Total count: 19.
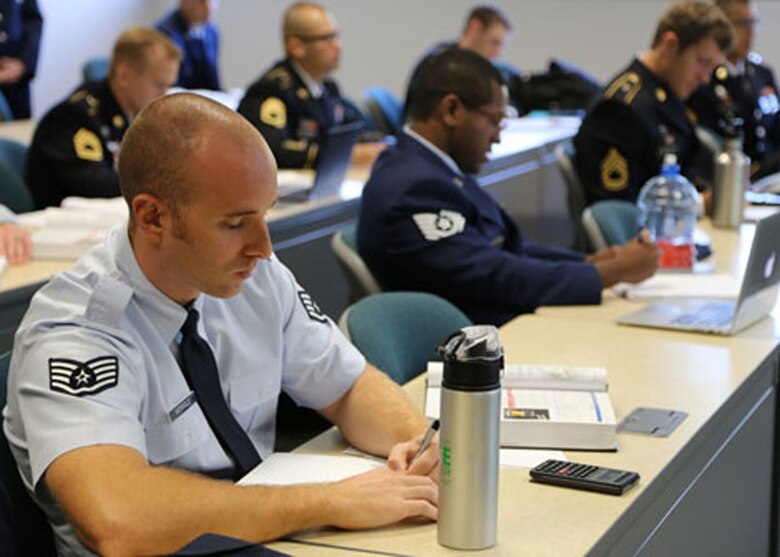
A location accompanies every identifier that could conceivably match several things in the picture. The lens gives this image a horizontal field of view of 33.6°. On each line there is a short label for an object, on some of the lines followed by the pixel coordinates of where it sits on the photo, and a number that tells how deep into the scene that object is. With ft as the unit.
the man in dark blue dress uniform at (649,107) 14.79
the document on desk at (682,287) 10.23
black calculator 5.85
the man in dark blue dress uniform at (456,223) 9.97
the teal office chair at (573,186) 15.33
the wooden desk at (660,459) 5.40
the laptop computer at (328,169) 13.67
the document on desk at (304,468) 5.88
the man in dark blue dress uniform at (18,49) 22.49
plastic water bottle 12.94
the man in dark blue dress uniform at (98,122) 14.67
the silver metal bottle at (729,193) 13.46
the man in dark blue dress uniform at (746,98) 19.40
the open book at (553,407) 6.43
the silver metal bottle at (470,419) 4.81
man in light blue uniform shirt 5.09
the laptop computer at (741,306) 8.58
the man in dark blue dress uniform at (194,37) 27.20
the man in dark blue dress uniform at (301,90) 17.07
